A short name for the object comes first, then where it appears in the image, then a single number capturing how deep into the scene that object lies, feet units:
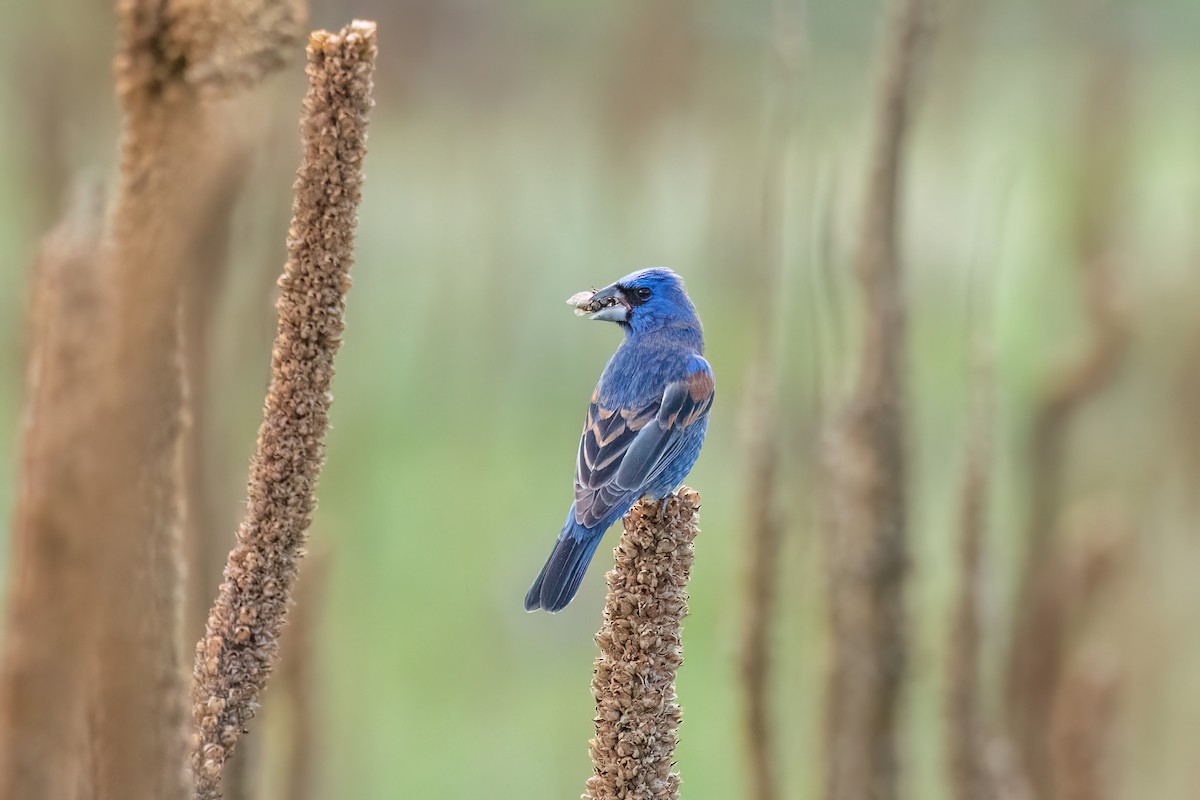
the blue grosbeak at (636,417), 16.14
